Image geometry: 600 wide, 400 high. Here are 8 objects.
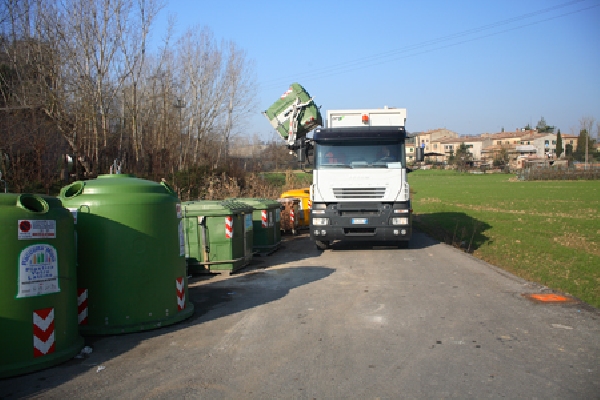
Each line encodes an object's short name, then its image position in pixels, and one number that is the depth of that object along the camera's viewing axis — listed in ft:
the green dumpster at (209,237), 36.27
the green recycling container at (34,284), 16.94
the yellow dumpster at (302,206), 65.00
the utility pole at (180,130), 104.73
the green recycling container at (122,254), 21.54
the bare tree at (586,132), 323.00
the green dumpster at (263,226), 45.80
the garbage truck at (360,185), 45.93
